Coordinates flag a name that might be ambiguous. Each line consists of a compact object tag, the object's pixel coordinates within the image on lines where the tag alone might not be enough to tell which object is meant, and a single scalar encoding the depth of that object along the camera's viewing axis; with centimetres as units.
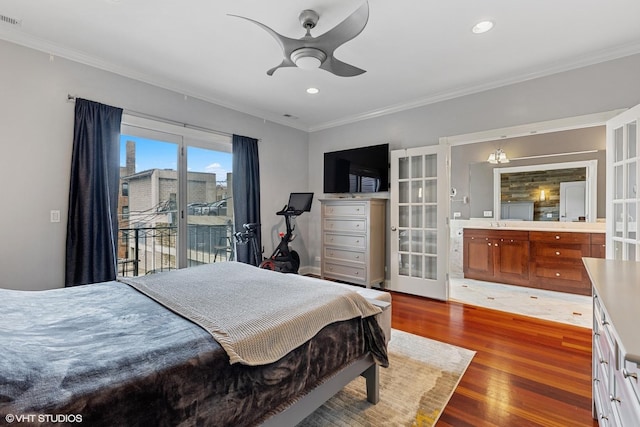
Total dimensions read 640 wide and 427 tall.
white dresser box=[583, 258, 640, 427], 84
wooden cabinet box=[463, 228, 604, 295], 417
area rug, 175
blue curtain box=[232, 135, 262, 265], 432
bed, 91
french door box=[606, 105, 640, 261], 239
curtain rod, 291
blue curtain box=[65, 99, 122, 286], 289
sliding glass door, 340
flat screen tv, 453
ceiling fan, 197
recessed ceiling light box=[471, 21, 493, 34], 241
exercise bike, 439
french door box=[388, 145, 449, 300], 395
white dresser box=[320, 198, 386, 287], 432
